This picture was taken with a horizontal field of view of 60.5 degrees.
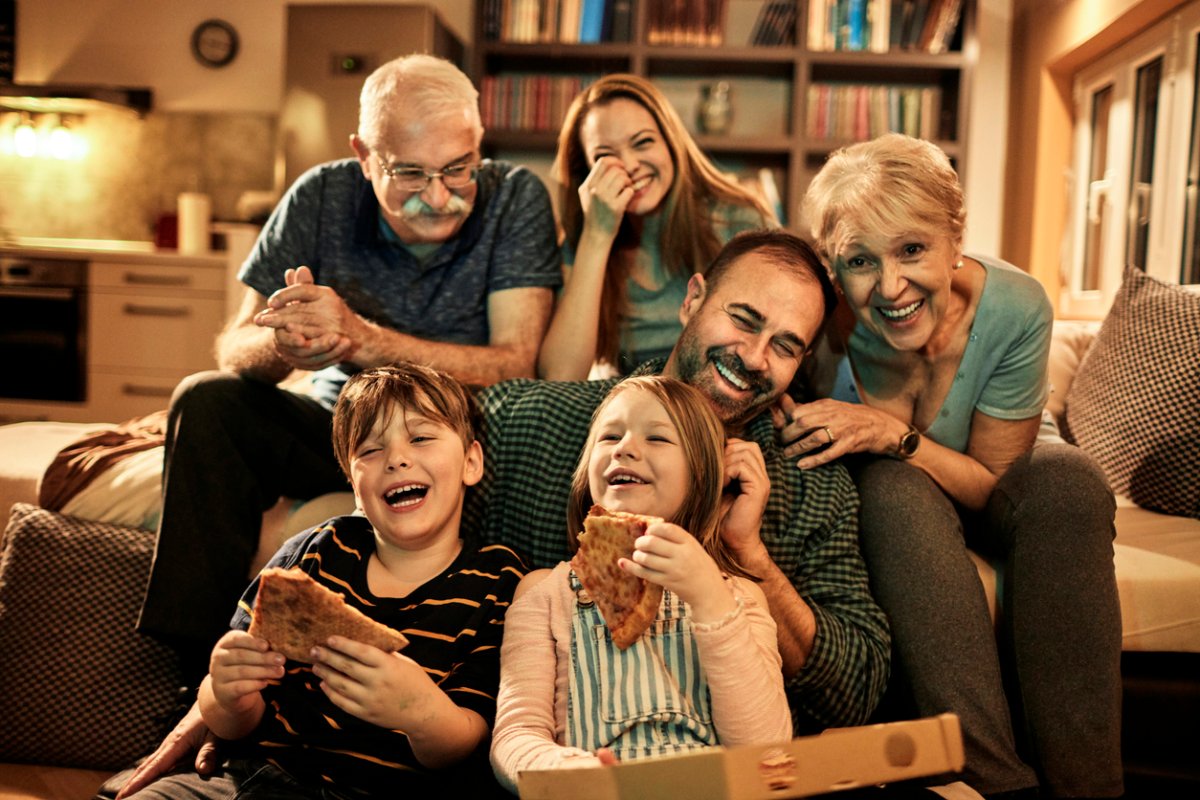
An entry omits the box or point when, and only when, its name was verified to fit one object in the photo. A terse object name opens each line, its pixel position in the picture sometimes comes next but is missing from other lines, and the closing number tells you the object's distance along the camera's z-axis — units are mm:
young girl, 1188
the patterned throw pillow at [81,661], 1897
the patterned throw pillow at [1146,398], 2287
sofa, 1817
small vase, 5090
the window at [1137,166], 3799
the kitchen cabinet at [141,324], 5199
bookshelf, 4883
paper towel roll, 5406
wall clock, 5691
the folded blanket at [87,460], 2064
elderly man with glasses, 1782
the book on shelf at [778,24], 4996
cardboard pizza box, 939
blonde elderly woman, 1534
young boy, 1227
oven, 5281
